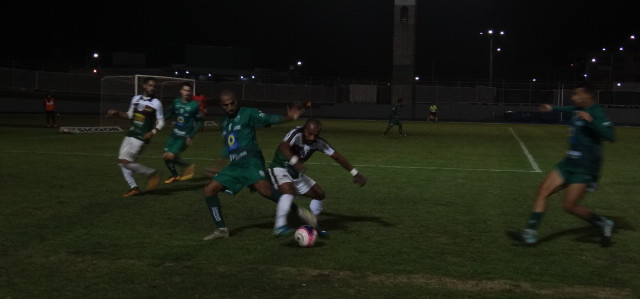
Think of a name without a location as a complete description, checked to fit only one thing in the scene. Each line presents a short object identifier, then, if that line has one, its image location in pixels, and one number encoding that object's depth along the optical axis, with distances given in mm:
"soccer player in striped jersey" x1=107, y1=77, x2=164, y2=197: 11023
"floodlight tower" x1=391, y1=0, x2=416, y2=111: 56250
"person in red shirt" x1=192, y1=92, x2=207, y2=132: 24722
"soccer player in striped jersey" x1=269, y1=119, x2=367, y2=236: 7504
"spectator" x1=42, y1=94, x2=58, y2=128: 31672
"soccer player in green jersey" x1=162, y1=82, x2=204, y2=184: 12570
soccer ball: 7246
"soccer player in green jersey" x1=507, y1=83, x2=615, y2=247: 7293
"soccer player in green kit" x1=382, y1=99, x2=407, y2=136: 29750
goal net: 33969
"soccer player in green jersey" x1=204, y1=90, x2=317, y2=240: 7551
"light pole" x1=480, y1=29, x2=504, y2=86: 57991
